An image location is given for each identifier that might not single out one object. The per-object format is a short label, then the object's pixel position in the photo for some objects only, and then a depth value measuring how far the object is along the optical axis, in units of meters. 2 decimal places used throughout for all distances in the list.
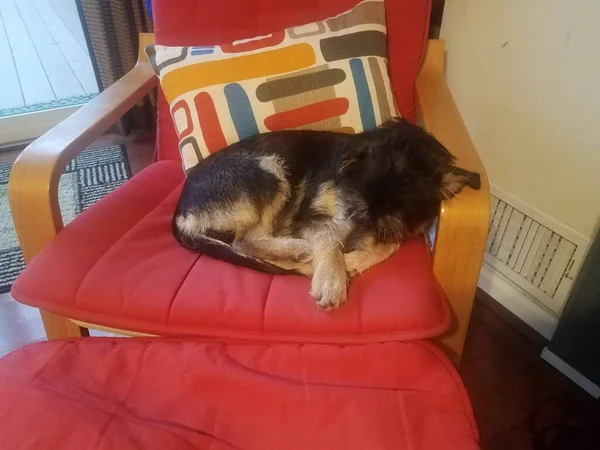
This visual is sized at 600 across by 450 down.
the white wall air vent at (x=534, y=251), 1.53
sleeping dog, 1.19
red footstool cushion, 0.93
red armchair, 1.11
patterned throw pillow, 1.44
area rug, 1.96
